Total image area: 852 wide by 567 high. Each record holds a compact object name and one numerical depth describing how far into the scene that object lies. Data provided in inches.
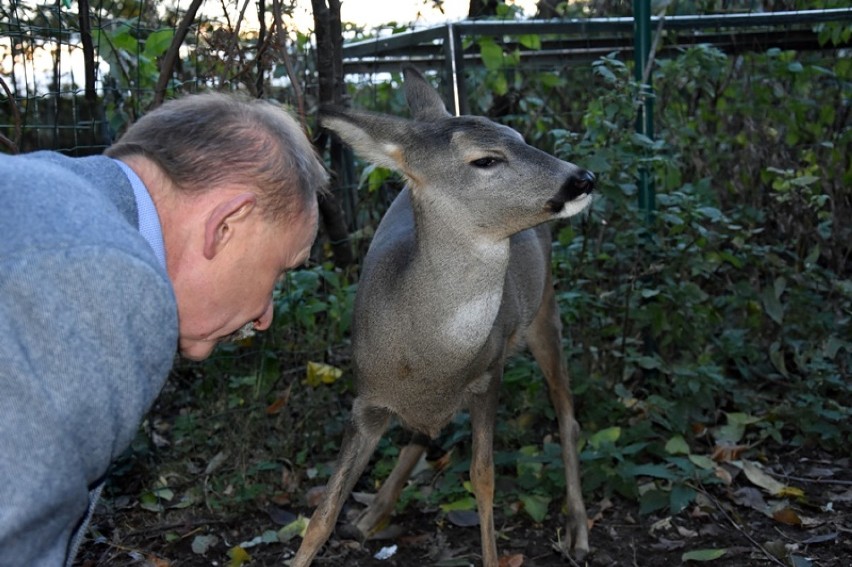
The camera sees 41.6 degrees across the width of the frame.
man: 54.6
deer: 136.0
